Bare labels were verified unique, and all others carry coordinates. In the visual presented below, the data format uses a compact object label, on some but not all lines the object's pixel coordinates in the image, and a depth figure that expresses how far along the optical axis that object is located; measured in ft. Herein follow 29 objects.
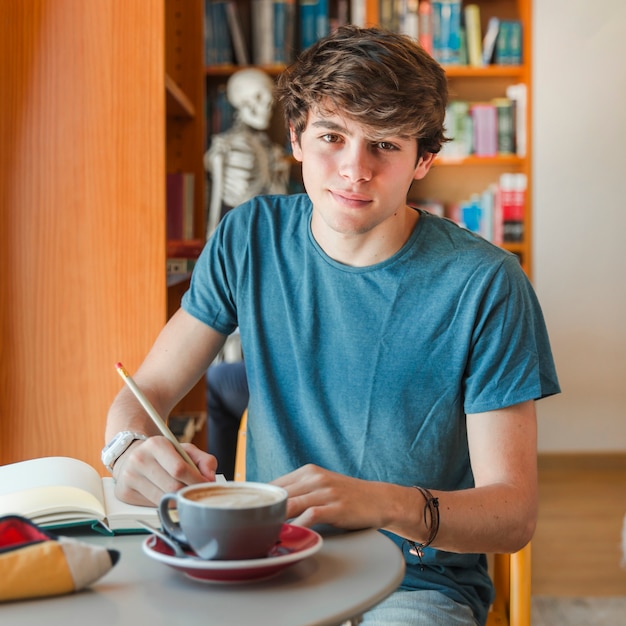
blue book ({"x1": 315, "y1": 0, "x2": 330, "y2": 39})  14.65
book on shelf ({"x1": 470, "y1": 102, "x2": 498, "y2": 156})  14.57
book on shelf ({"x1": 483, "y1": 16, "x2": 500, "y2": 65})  14.55
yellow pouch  2.31
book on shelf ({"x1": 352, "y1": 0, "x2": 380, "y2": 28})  14.40
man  3.98
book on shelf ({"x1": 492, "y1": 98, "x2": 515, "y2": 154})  14.66
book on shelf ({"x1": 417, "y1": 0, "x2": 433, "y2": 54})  14.52
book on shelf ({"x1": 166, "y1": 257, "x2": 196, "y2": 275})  6.72
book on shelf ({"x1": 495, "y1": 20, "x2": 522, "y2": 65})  14.61
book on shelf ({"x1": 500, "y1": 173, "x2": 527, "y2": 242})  14.60
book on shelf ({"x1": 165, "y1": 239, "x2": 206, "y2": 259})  6.83
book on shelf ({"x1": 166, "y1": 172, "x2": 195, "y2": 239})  8.19
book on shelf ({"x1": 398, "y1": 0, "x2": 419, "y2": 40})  14.56
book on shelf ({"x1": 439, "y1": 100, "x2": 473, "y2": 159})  14.57
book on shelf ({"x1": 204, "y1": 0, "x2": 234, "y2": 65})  14.60
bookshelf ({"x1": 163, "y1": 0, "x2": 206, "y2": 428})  8.64
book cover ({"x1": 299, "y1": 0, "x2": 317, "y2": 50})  14.69
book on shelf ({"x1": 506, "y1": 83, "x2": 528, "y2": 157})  14.73
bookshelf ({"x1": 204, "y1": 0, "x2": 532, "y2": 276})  14.64
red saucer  2.34
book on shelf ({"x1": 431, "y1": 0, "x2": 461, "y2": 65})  14.49
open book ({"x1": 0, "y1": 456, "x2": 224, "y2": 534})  2.93
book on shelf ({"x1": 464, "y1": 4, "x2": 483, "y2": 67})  14.57
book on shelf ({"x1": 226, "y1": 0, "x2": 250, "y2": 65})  14.62
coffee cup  2.33
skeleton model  13.60
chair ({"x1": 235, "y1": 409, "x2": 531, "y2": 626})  3.77
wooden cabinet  5.70
